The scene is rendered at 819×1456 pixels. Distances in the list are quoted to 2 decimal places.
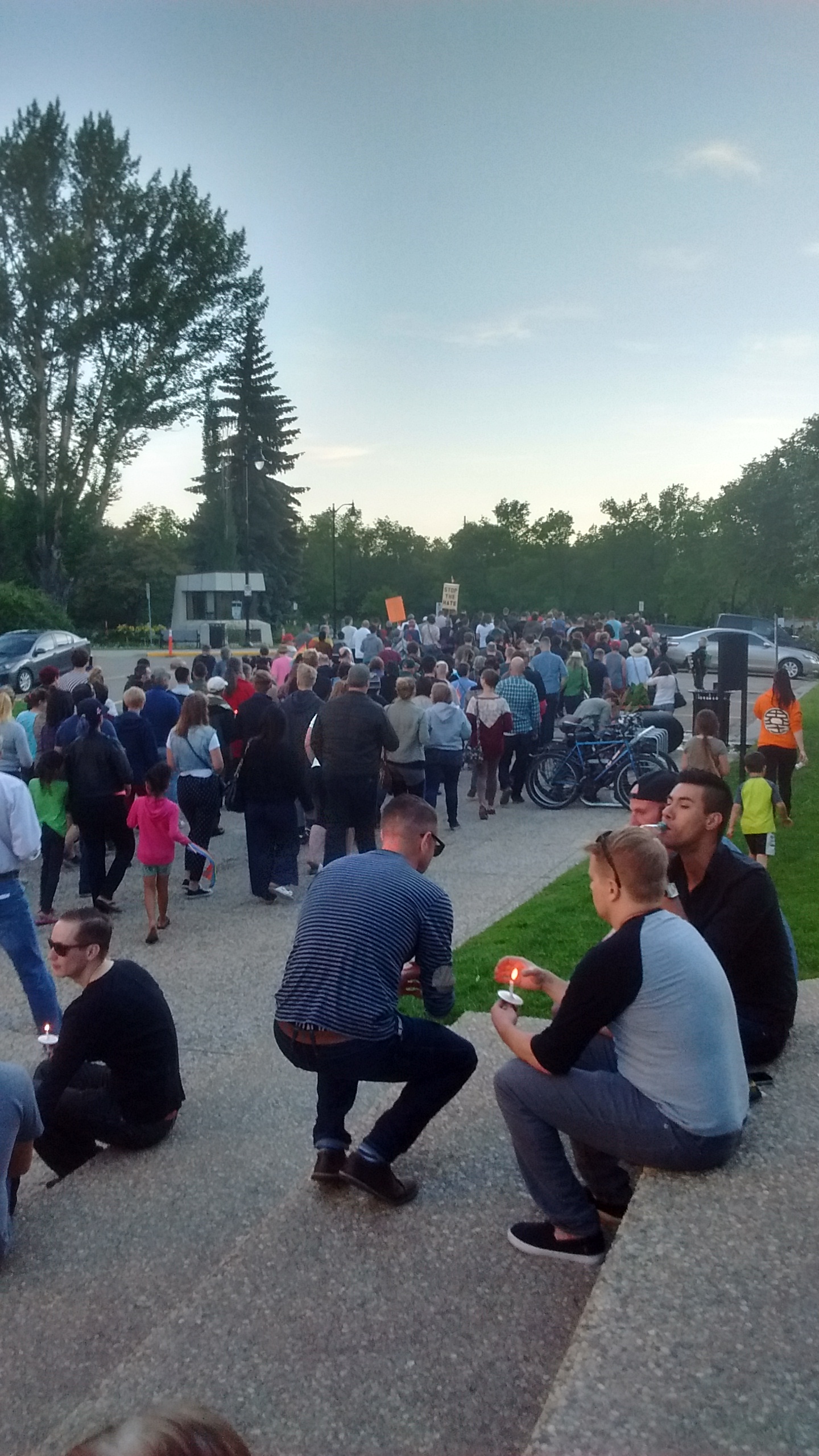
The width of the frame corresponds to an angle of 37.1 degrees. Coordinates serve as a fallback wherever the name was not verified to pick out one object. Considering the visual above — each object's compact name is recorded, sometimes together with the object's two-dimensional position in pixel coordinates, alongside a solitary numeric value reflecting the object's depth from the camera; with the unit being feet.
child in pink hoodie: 30.27
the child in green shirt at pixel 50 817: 31.68
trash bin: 50.67
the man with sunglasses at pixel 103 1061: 16.66
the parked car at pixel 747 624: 140.71
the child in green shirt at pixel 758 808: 32.17
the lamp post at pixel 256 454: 253.65
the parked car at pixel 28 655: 104.01
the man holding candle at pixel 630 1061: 12.32
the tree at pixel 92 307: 144.66
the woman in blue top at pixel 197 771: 34.14
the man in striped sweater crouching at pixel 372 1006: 14.46
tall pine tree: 249.55
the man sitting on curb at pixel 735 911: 15.80
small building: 225.76
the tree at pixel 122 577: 194.90
